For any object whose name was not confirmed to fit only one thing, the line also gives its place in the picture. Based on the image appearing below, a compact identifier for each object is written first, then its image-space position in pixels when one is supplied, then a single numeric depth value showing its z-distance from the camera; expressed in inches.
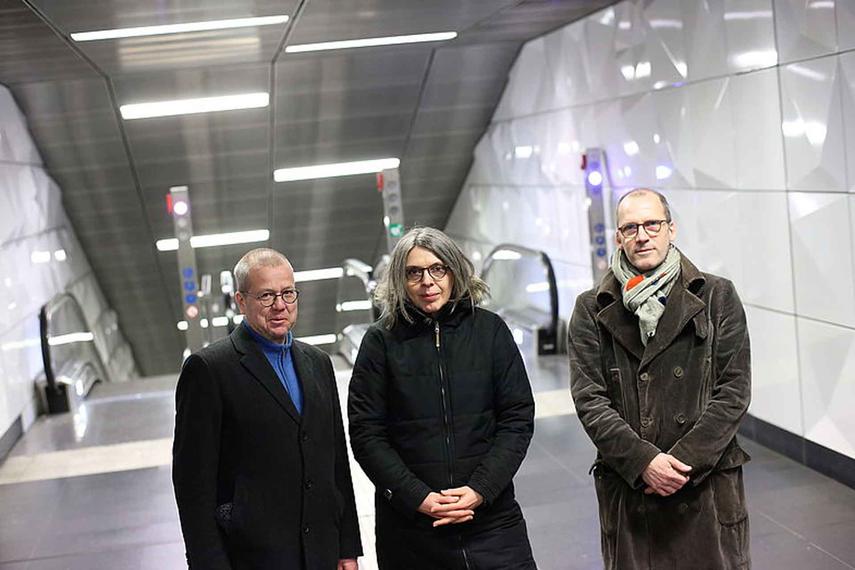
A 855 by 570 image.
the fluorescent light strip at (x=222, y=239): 629.9
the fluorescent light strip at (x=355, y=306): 544.7
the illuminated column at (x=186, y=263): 425.7
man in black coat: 117.6
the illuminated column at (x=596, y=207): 391.2
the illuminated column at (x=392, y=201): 441.4
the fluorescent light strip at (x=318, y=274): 711.7
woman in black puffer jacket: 124.6
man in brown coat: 124.9
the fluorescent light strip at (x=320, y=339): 853.8
